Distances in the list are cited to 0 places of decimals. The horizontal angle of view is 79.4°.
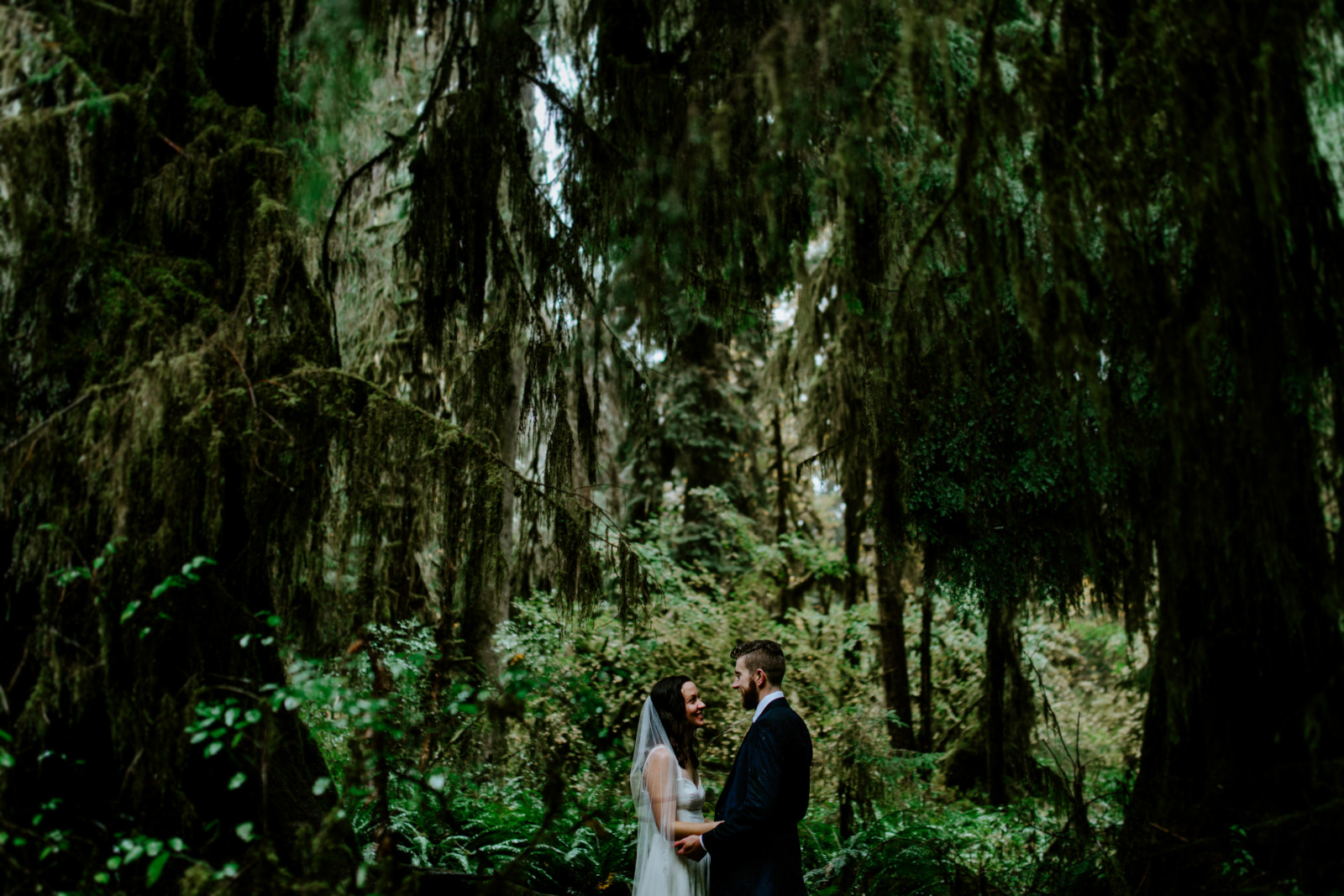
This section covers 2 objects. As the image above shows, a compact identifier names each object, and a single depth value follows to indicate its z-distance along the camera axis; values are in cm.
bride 415
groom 382
